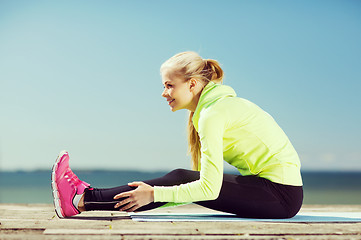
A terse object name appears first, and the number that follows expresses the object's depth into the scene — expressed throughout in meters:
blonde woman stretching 2.94
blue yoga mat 2.98
